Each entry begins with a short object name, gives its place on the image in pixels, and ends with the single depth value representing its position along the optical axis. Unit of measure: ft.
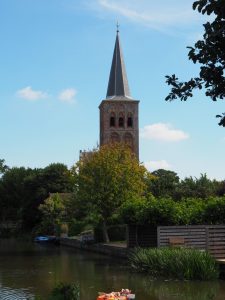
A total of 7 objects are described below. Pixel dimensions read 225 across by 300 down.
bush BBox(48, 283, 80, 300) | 31.36
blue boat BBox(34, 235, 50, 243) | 208.83
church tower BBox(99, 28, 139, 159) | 309.01
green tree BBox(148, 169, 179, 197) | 215.51
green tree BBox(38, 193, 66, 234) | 231.42
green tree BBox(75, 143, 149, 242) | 139.13
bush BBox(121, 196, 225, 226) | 90.43
